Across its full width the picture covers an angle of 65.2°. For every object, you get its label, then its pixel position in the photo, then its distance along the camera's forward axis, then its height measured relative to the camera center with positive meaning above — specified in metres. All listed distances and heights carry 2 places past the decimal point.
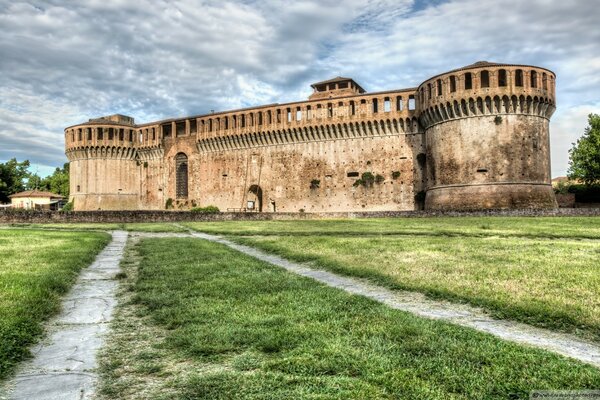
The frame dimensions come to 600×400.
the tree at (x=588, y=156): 40.50 +3.68
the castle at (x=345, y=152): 30.44 +4.34
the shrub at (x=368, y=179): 37.25 +1.89
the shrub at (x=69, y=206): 49.72 +0.30
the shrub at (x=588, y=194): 38.86 +0.34
